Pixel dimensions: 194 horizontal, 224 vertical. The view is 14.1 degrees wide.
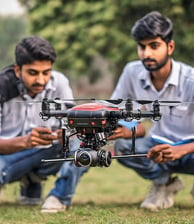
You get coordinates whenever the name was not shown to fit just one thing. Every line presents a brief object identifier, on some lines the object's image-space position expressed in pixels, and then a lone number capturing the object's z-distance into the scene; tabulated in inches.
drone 221.8
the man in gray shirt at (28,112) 286.4
